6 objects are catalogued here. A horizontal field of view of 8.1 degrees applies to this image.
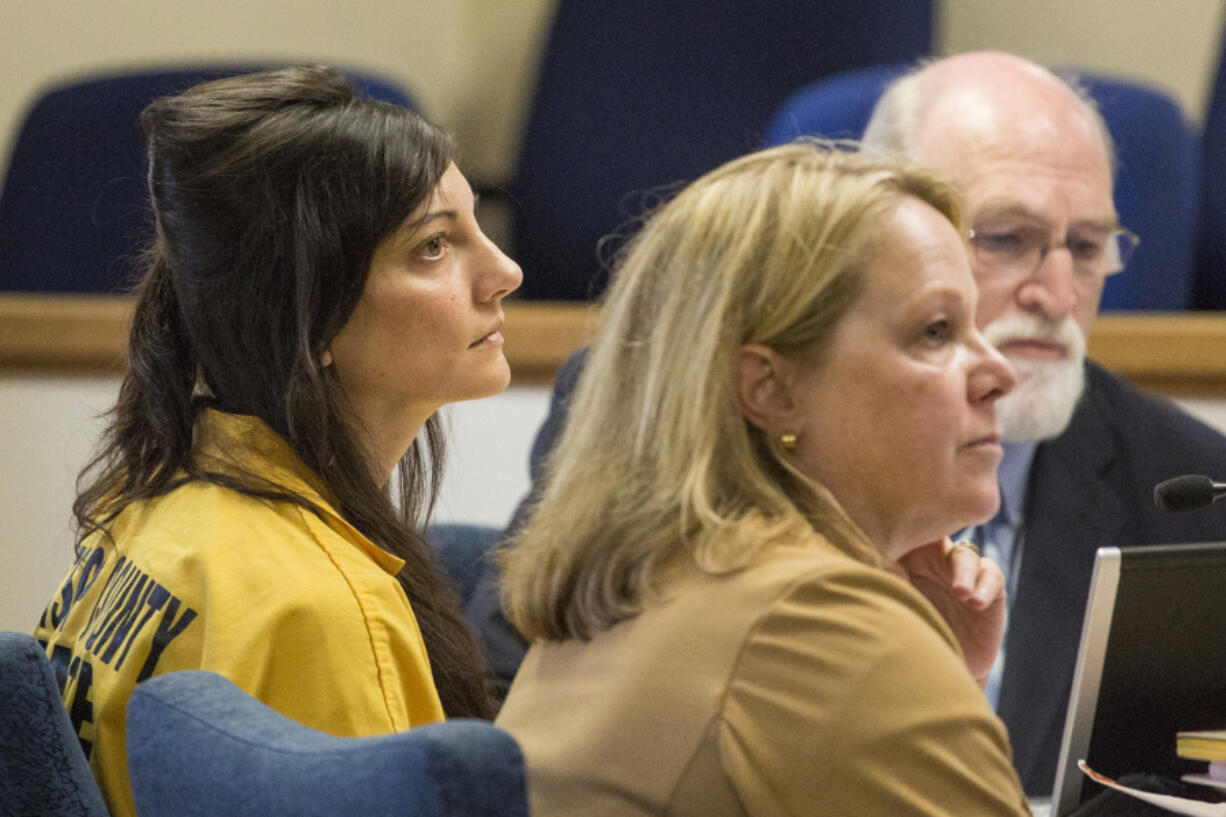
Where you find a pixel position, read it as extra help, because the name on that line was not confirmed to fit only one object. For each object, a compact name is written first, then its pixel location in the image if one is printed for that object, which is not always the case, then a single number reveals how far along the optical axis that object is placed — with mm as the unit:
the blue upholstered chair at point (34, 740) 4766
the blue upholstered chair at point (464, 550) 5561
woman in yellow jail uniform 4914
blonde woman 4709
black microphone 4932
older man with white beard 5471
